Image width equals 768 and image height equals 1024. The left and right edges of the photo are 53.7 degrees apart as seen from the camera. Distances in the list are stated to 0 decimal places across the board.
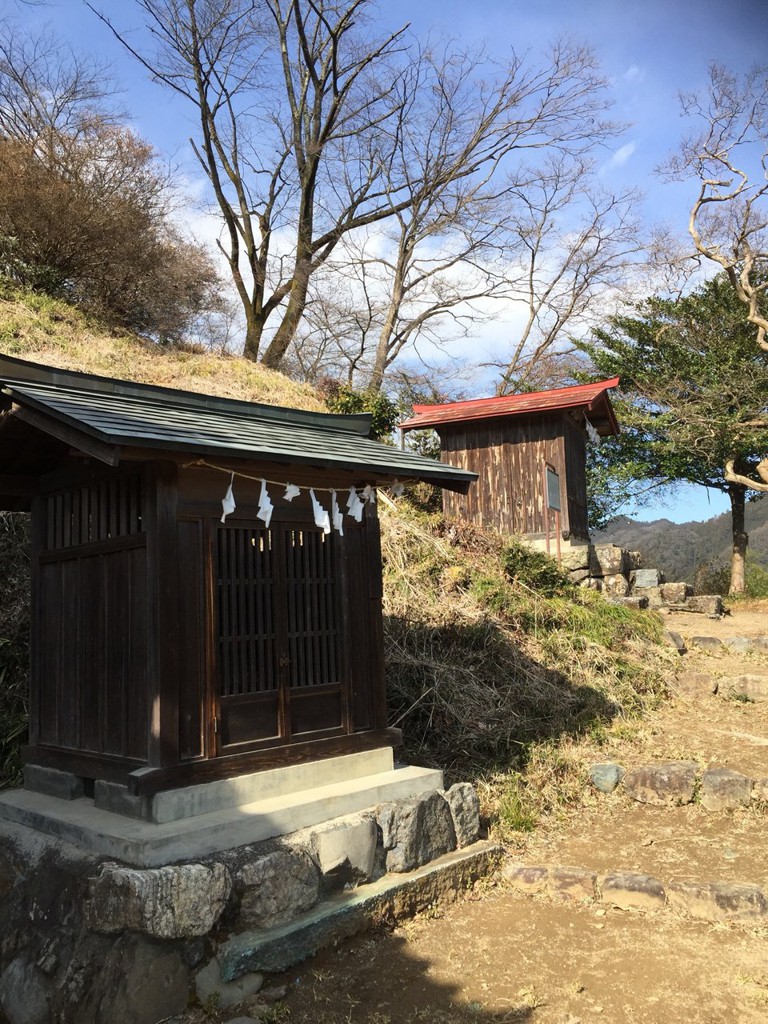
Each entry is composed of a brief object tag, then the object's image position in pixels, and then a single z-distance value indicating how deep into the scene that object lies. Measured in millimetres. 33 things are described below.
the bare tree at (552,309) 26984
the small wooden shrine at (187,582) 5352
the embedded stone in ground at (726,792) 7520
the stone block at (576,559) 15219
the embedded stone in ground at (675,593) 16383
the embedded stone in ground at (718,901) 5281
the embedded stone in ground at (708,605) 15703
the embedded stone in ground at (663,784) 7832
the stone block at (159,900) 4457
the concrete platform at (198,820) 4840
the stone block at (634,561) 15968
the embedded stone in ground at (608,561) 15359
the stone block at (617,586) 14961
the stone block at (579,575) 15094
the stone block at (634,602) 13438
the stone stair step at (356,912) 4723
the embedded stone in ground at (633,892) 5594
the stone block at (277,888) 4887
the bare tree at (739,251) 19297
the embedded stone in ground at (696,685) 10797
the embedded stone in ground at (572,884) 5812
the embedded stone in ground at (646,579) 16781
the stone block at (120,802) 5145
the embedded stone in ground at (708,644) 12539
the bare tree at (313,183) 24062
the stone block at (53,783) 5973
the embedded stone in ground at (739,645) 12422
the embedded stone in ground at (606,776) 8195
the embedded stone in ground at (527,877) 6070
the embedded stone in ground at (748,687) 10633
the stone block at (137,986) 4336
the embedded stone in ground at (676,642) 12195
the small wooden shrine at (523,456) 15945
